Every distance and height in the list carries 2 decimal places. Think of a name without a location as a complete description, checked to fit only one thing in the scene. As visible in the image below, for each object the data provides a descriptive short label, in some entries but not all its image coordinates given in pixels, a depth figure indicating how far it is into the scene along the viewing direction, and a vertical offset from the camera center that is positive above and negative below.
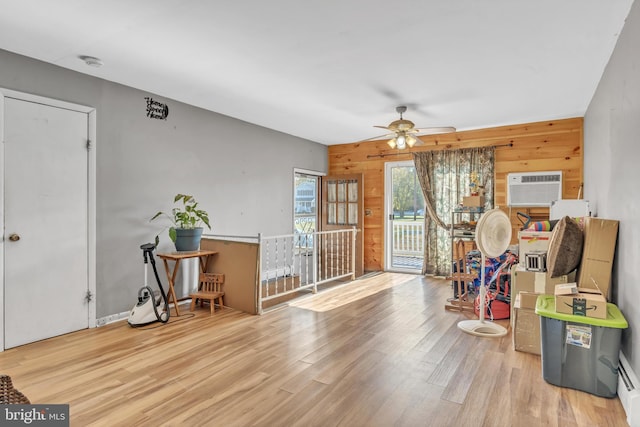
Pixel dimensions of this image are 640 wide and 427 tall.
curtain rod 6.57 +1.06
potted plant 3.97 -0.18
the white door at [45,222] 3.07 -0.10
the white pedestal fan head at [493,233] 3.34 -0.18
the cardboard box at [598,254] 2.67 -0.30
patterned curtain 5.74 +0.43
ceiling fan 4.33 +0.99
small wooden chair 4.19 -0.93
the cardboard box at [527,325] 2.99 -0.93
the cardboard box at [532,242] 3.33 -0.27
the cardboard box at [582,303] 2.29 -0.58
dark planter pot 3.97 -0.29
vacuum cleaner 3.59 -0.96
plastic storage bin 2.26 -0.88
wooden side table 3.85 -0.52
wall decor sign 4.08 +1.17
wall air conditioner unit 5.20 +0.37
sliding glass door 6.67 +0.20
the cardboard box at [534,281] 3.05 -0.60
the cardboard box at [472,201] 5.23 +0.17
